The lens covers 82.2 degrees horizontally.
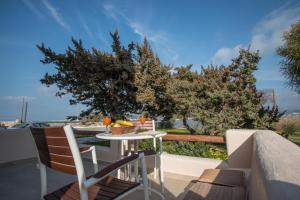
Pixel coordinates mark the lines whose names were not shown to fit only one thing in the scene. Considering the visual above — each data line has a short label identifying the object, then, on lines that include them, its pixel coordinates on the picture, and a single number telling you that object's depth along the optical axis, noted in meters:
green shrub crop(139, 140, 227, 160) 2.96
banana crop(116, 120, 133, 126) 2.03
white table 1.70
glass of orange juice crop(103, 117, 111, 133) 2.07
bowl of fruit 1.94
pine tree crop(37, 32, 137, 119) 6.75
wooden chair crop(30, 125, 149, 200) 1.02
